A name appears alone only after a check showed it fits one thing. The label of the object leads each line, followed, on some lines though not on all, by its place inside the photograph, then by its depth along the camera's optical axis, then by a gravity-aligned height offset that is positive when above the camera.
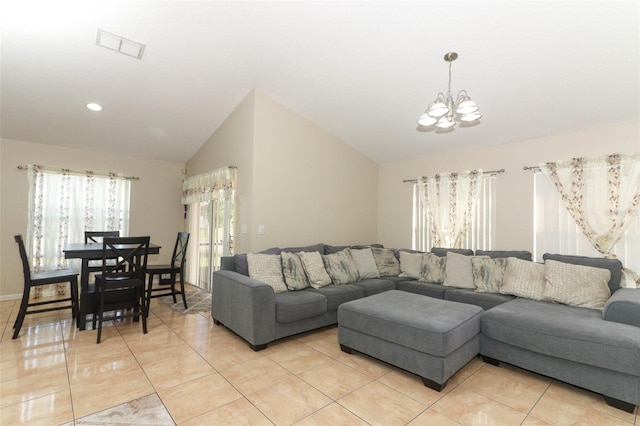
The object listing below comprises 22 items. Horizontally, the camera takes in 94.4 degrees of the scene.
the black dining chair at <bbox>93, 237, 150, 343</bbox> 3.05 -0.71
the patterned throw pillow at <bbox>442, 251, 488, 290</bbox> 3.70 -0.63
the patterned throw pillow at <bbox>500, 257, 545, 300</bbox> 3.13 -0.61
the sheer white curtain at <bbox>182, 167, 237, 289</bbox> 4.31 +0.00
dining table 3.11 -0.61
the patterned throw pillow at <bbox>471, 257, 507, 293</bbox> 3.45 -0.61
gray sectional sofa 2.02 -0.86
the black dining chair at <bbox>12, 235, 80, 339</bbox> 2.97 -0.68
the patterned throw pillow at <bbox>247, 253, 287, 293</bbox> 3.29 -0.57
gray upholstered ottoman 2.18 -0.90
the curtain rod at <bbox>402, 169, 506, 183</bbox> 4.05 +0.72
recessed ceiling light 3.77 +1.43
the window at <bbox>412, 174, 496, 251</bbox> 4.16 +0.05
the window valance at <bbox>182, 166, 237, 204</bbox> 4.21 +0.53
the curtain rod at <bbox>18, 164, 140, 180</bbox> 4.43 +0.72
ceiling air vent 2.79 +1.70
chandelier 2.27 +0.87
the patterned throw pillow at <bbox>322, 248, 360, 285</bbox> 3.82 -0.62
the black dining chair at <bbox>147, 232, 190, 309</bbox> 4.04 -0.71
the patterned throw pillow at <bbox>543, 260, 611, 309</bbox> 2.81 -0.60
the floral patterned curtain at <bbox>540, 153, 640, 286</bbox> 3.15 +0.36
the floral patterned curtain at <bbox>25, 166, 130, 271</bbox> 4.41 +0.12
